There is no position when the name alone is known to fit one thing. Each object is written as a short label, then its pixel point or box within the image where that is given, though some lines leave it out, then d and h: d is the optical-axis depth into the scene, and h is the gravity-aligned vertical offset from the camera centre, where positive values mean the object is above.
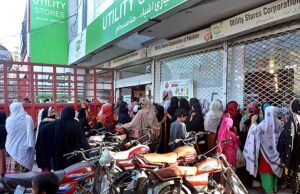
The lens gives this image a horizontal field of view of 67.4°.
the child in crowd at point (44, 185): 1.86 -0.73
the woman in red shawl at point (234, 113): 4.28 -0.31
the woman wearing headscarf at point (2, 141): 4.16 -0.84
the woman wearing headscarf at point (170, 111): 5.30 -0.34
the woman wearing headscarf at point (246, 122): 4.09 -0.47
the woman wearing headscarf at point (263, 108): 3.95 -0.19
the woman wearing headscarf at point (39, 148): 4.06 -0.94
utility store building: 4.23 +1.30
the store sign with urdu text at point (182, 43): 5.34 +1.43
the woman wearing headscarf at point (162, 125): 5.27 -0.66
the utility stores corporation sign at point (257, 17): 3.76 +1.49
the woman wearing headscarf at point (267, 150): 3.60 -0.86
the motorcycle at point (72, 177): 2.45 -0.98
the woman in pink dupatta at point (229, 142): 3.74 -0.75
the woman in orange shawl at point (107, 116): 6.00 -0.53
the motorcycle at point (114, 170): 3.13 -1.10
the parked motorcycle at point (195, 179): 2.90 -1.10
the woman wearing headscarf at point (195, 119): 4.43 -0.44
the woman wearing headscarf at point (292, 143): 3.28 -0.68
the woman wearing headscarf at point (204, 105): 5.63 -0.21
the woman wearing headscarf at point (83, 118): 5.58 -0.55
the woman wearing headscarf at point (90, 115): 6.31 -0.54
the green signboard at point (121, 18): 4.54 +1.92
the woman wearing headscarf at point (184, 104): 4.93 -0.16
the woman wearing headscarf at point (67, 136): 3.45 -0.61
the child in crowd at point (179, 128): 4.23 -0.59
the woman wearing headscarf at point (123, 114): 5.44 -0.43
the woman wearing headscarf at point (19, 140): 3.94 -0.77
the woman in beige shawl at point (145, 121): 4.90 -0.54
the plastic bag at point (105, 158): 3.04 -0.83
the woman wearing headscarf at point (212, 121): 4.33 -0.46
